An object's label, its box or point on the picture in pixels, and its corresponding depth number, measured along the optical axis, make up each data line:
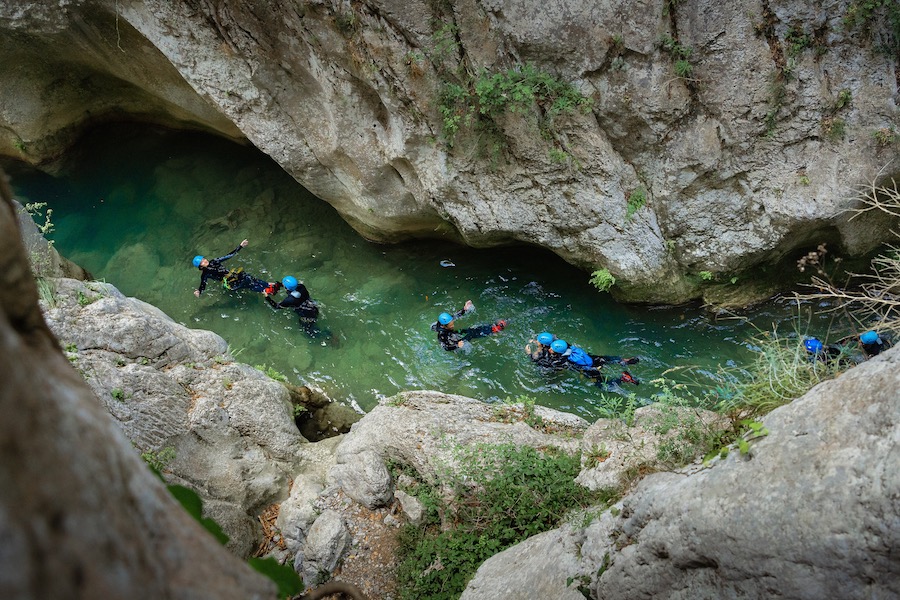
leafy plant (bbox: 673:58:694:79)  7.81
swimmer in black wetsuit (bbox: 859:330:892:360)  7.10
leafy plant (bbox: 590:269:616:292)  9.19
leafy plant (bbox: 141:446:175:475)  6.36
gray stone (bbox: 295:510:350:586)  6.30
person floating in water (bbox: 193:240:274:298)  10.53
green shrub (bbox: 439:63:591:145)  7.91
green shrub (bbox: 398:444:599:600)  5.98
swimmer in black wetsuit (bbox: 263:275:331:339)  9.98
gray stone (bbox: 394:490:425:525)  6.61
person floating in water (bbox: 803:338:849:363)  4.65
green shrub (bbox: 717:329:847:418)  4.23
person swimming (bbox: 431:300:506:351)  9.44
